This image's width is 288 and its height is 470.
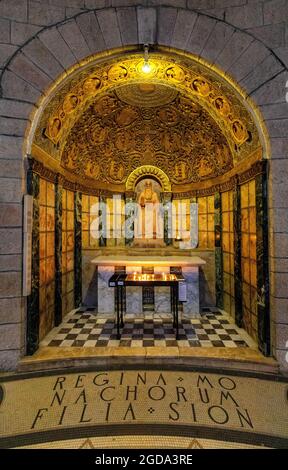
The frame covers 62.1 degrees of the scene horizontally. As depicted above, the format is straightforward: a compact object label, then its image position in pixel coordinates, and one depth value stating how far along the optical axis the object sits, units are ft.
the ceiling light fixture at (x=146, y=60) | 14.91
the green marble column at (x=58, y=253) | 20.03
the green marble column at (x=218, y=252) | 24.59
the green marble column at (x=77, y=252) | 24.68
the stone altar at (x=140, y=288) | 22.34
